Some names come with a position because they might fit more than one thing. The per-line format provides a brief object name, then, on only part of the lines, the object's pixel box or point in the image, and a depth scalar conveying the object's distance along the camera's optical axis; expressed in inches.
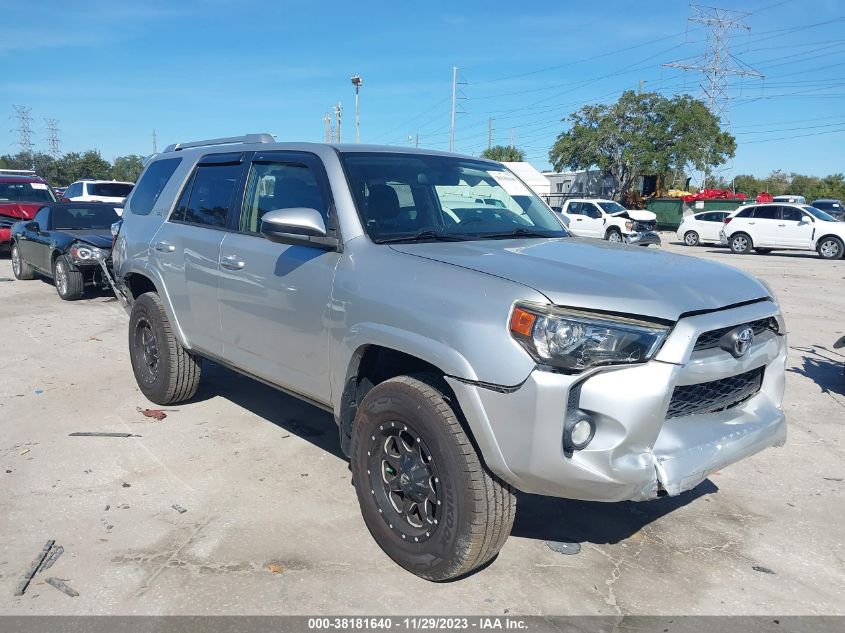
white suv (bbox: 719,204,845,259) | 840.3
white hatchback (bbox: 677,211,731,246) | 1037.2
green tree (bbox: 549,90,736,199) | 1755.7
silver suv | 104.7
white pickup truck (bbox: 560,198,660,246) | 1029.8
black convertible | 412.5
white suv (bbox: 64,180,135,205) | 808.9
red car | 600.4
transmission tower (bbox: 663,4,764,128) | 2227.6
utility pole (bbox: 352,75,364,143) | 1204.2
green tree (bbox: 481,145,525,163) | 2915.8
